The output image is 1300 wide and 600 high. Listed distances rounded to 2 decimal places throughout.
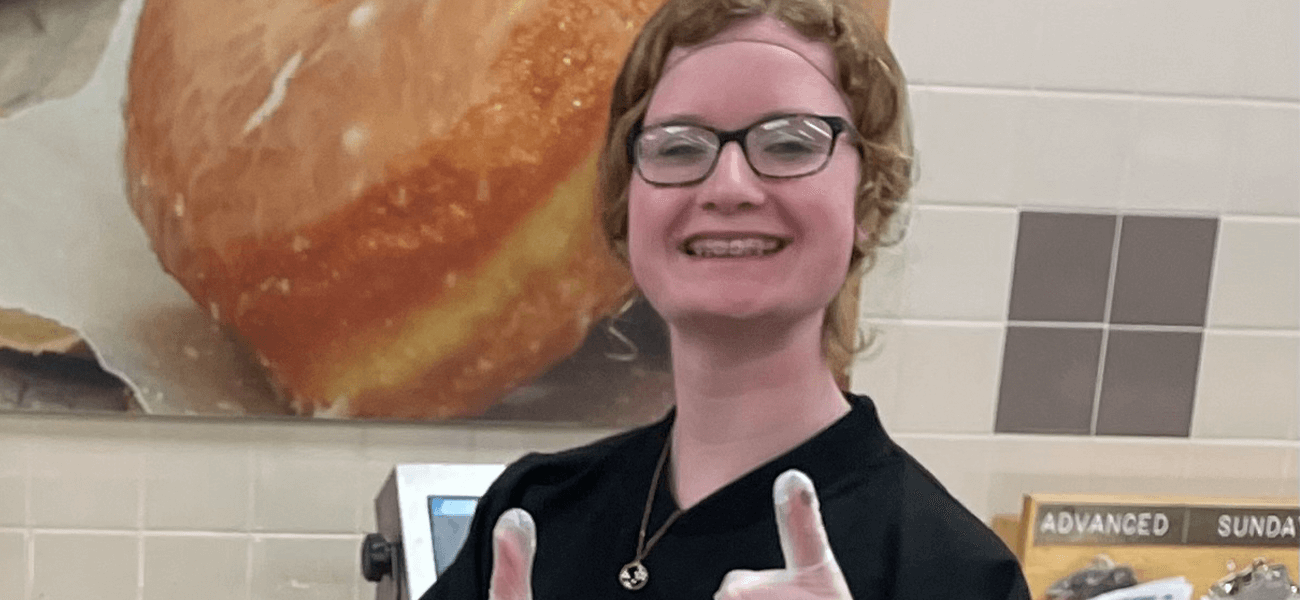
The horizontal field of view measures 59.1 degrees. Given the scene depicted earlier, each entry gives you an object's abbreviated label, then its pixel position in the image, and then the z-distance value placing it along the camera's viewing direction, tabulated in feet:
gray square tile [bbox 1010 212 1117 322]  4.41
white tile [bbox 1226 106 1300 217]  4.46
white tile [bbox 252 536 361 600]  4.35
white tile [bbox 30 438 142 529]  4.21
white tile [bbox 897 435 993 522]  4.54
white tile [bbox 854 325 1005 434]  4.46
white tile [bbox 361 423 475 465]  4.32
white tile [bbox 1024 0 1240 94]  4.31
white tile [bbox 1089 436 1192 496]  4.62
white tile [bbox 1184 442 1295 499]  4.67
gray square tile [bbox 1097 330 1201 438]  4.52
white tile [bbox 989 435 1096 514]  4.56
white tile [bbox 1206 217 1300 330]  4.52
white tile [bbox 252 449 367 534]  4.28
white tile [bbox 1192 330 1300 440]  4.61
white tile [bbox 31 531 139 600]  4.27
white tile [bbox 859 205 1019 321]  4.33
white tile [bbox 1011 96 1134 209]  4.35
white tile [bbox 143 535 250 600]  4.31
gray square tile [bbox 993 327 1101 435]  4.47
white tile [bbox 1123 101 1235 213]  4.41
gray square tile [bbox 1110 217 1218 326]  4.45
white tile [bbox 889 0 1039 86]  4.25
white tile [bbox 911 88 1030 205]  4.31
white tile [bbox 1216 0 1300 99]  4.40
